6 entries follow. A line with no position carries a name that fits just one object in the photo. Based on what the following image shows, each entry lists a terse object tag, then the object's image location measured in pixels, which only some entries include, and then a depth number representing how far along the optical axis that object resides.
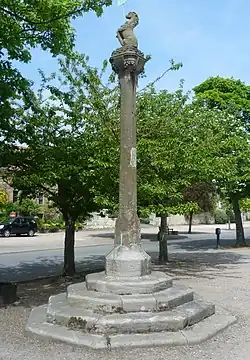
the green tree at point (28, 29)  8.15
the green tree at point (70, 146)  11.98
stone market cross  6.48
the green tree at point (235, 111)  23.17
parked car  38.78
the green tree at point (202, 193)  23.81
